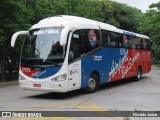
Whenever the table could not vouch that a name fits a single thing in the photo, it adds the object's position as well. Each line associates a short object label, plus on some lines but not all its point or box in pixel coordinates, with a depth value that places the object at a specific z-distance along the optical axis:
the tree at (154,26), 39.56
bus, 14.32
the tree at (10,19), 23.35
